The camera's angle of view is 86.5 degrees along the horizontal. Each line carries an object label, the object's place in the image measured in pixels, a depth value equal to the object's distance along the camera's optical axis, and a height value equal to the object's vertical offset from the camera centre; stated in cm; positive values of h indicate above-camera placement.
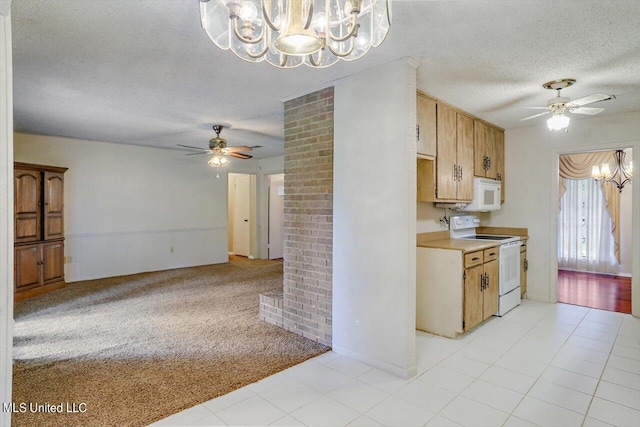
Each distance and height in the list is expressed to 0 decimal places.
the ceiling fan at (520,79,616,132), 293 +93
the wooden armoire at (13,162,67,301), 450 -26
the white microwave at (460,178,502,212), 414 +20
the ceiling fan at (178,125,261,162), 479 +92
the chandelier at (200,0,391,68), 126 +78
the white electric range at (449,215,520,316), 390 -55
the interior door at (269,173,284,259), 824 -16
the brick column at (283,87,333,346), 311 -4
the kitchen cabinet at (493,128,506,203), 463 +78
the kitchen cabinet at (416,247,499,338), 325 -78
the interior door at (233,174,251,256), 845 -11
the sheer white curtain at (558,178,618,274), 608 -36
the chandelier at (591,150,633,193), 576 +67
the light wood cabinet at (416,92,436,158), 320 +82
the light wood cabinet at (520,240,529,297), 452 -76
